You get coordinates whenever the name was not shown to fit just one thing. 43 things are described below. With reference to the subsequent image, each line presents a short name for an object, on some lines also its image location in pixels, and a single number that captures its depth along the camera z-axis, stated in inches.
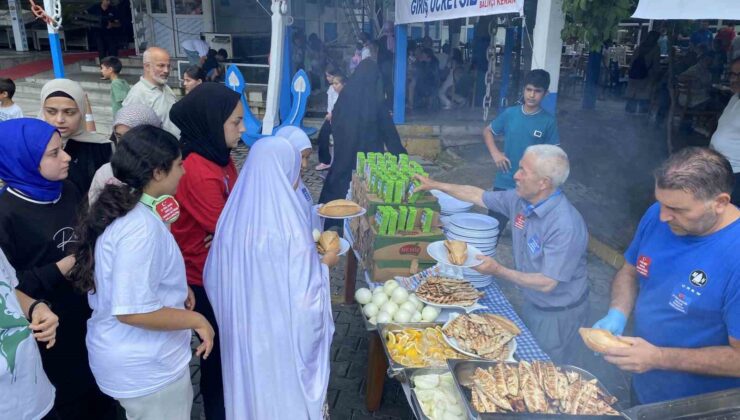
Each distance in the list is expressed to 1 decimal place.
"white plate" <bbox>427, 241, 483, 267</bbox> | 103.5
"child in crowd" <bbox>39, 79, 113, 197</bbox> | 120.9
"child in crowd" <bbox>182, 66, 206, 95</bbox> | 263.1
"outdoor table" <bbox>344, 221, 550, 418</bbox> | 97.3
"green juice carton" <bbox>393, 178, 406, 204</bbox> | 126.6
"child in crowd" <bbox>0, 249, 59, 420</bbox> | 67.7
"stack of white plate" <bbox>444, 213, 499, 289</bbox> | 122.6
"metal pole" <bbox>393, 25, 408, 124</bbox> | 369.4
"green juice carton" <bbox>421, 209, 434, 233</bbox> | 123.6
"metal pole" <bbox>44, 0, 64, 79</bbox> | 247.4
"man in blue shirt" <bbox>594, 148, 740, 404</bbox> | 70.6
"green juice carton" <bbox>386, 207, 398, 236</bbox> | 119.2
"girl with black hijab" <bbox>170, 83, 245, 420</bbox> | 100.7
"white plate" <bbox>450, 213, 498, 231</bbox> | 125.8
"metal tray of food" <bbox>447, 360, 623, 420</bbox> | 68.9
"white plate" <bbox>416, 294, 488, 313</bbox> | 105.8
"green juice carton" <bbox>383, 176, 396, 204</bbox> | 127.0
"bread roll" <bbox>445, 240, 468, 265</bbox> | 103.2
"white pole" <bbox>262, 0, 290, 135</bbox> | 279.7
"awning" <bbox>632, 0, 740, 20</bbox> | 106.1
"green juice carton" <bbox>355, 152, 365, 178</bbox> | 156.4
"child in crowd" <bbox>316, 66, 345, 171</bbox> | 327.0
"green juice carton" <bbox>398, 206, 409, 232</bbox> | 121.3
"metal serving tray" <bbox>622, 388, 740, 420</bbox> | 63.4
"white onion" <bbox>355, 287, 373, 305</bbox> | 112.3
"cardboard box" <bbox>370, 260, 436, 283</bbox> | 121.9
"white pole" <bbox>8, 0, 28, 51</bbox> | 600.4
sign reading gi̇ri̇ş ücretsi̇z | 184.9
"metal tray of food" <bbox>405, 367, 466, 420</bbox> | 80.8
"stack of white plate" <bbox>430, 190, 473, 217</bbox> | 143.9
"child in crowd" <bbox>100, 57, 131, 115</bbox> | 245.4
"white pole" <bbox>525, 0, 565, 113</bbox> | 193.9
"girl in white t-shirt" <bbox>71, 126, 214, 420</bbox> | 72.8
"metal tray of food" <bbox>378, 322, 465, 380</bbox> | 89.0
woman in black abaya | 201.0
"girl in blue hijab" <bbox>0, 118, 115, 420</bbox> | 84.4
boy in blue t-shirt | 173.3
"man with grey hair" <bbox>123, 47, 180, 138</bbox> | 203.8
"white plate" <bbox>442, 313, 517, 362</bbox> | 88.4
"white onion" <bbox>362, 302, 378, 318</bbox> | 107.7
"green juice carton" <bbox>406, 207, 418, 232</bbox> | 122.2
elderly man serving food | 102.4
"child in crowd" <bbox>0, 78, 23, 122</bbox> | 218.7
